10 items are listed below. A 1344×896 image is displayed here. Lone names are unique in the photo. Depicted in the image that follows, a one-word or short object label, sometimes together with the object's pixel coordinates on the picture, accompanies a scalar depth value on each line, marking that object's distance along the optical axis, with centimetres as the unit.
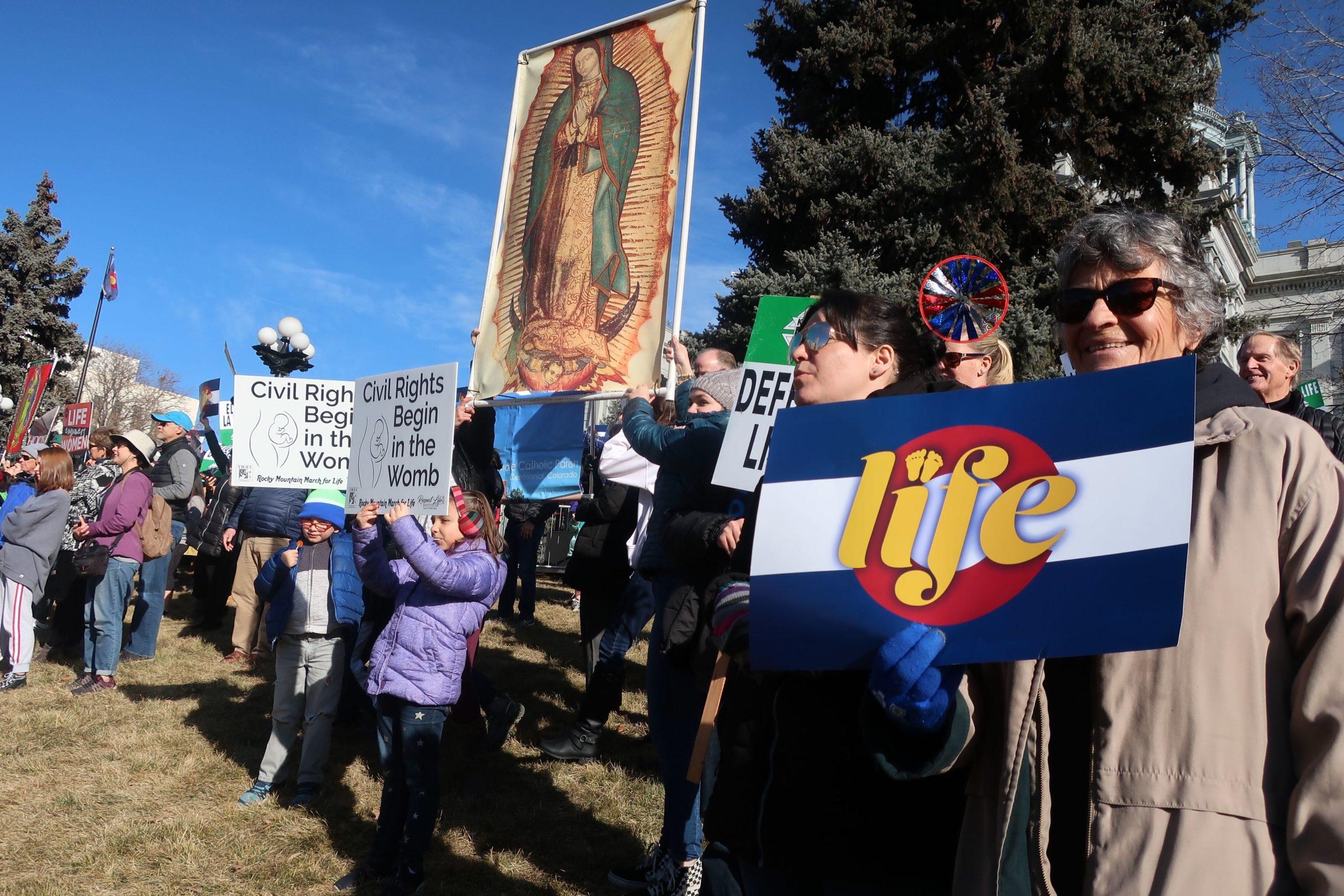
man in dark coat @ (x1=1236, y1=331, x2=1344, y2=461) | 461
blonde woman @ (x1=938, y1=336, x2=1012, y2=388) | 372
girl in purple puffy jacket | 412
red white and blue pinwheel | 414
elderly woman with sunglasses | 129
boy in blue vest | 539
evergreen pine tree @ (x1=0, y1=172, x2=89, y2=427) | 3447
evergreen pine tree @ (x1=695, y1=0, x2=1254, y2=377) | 1337
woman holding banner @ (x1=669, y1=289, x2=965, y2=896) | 175
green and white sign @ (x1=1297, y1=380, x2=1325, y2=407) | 746
